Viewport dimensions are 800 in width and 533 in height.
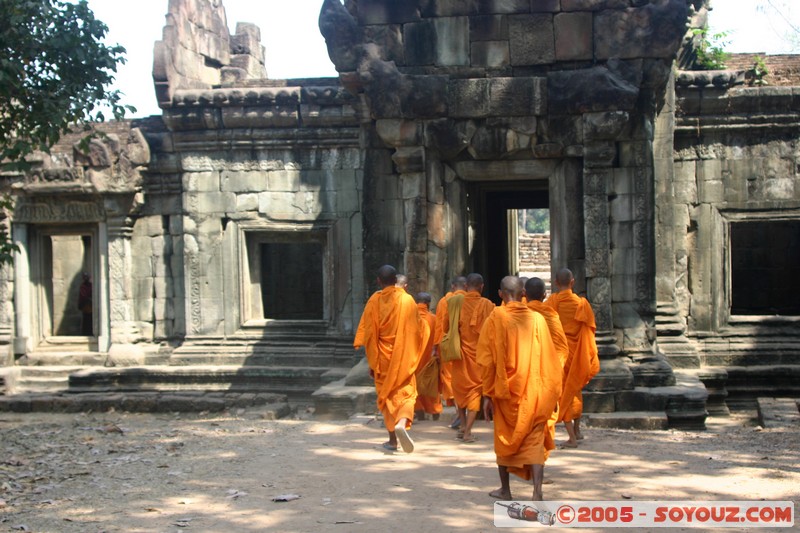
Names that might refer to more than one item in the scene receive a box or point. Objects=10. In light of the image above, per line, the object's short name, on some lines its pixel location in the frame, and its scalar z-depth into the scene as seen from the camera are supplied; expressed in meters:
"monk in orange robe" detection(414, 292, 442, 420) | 9.84
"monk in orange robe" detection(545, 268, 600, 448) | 8.56
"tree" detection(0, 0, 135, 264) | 9.38
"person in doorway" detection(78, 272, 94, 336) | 16.77
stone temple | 10.52
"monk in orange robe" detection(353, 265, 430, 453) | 8.60
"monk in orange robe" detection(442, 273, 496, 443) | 9.16
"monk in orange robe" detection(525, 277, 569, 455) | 7.50
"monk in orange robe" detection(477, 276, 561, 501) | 6.55
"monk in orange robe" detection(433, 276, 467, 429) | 9.58
